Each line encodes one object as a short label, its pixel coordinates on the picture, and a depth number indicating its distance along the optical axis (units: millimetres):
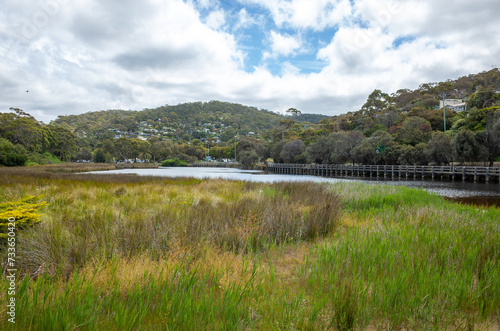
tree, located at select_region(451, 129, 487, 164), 33719
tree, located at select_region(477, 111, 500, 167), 32156
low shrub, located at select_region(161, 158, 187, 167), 93500
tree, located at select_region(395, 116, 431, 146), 45875
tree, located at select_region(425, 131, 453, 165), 37688
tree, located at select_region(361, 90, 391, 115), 82812
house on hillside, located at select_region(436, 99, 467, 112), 76812
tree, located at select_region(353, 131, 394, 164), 46719
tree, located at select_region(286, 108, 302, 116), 132000
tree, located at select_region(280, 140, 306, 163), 70188
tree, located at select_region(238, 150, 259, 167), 85562
